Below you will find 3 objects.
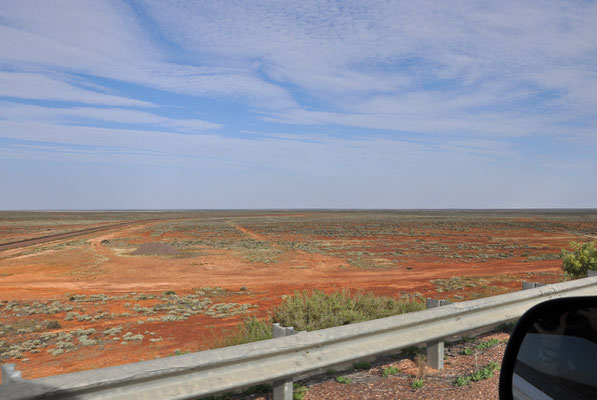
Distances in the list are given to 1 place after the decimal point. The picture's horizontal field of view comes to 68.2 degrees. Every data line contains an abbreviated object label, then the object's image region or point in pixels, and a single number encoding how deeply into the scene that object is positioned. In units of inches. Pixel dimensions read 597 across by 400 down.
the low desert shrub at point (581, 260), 456.1
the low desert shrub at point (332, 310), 251.0
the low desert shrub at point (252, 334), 235.2
